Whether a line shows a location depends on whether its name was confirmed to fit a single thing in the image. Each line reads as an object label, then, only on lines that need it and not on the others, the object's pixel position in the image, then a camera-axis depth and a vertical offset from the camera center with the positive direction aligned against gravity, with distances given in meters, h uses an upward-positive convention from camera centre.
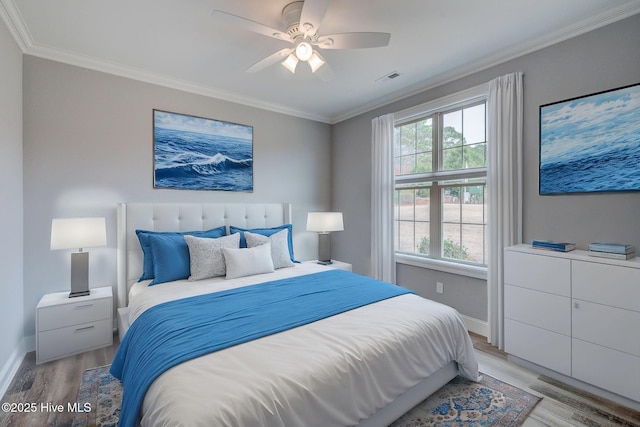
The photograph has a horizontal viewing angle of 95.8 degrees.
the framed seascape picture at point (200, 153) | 3.22 +0.71
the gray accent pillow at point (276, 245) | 3.12 -0.35
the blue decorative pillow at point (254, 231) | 3.21 -0.22
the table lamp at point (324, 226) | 3.79 -0.18
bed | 1.12 -0.71
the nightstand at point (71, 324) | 2.37 -0.96
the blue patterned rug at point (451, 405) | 1.76 -1.27
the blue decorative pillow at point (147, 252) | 2.78 -0.38
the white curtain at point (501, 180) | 2.62 +0.30
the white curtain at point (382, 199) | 3.74 +0.18
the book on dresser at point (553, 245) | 2.21 -0.25
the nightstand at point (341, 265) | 3.74 -0.69
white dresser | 1.87 -0.74
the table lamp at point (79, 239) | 2.41 -0.23
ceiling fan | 1.79 +1.20
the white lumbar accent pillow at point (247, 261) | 2.73 -0.47
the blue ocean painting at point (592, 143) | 2.05 +0.54
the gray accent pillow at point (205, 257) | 2.69 -0.43
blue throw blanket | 1.34 -0.64
